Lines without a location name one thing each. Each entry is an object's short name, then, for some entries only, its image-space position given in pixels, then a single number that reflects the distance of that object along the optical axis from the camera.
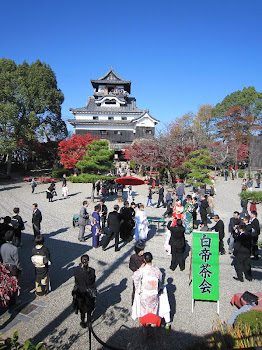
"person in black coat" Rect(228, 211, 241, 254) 7.47
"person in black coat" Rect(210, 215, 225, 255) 7.34
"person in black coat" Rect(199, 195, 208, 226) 10.10
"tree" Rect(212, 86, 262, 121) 35.56
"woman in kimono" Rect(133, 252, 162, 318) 3.95
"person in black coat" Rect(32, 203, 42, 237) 8.12
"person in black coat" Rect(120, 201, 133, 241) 8.85
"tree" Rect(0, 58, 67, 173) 22.75
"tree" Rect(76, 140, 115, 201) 14.43
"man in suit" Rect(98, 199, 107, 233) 9.13
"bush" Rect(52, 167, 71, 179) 28.14
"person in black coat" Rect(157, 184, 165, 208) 13.93
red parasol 12.60
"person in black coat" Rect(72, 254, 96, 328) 4.21
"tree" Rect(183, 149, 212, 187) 17.31
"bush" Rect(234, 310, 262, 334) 3.57
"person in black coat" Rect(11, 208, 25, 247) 7.30
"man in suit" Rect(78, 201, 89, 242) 8.29
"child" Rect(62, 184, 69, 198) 17.52
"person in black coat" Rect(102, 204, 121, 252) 7.55
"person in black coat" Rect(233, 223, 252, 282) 5.80
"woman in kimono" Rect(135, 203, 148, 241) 8.36
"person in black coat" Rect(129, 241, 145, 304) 4.64
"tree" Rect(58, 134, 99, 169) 24.94
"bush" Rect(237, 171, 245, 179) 31.00
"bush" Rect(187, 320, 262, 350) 3.34
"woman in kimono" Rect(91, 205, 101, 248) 7.85
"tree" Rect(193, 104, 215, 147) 39.28
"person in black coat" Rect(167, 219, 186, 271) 6.18
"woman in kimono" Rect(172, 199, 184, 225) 8.94
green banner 4.90
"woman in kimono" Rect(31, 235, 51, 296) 5.02
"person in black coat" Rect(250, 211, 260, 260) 7.11
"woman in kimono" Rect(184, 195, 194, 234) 9.77
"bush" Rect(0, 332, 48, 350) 2.68
